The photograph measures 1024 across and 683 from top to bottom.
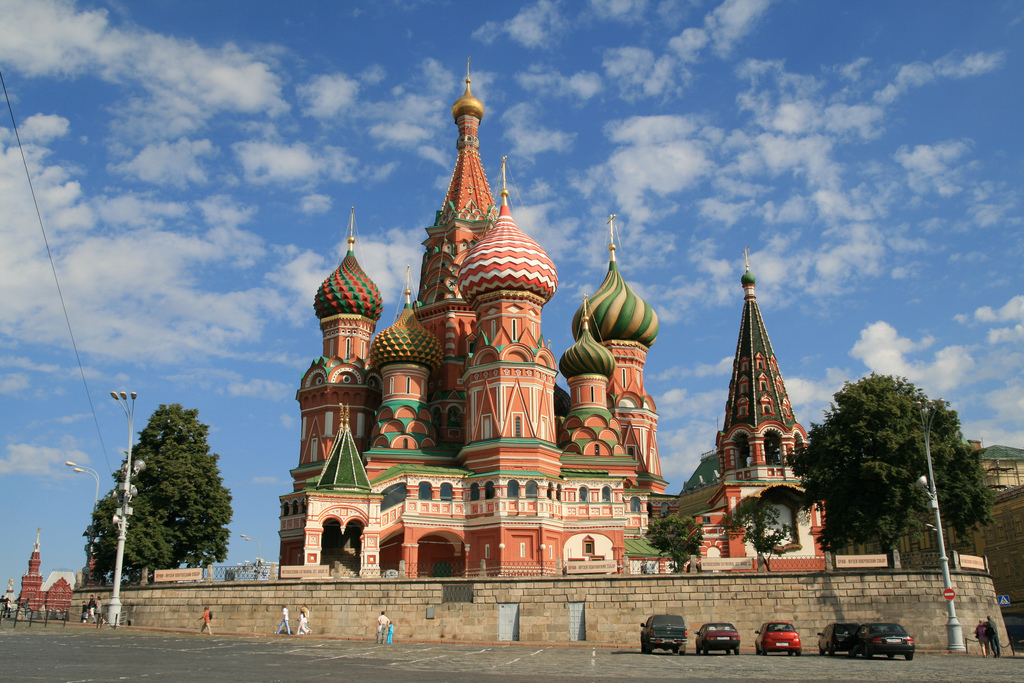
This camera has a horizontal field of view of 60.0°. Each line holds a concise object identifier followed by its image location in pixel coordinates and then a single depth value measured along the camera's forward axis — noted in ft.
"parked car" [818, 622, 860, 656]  75.10
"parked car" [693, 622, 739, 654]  73.15
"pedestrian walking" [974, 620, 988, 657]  81.45
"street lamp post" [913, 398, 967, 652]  83.61
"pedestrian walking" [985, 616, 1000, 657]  81.10
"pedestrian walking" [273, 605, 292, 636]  93.91
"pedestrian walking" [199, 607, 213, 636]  94.17
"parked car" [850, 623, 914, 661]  69.05
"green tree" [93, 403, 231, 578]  116.37
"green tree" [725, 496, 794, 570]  125.49
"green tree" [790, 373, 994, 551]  100.91
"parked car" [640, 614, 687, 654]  73.82
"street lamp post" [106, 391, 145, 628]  97.25
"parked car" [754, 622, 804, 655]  74.95
